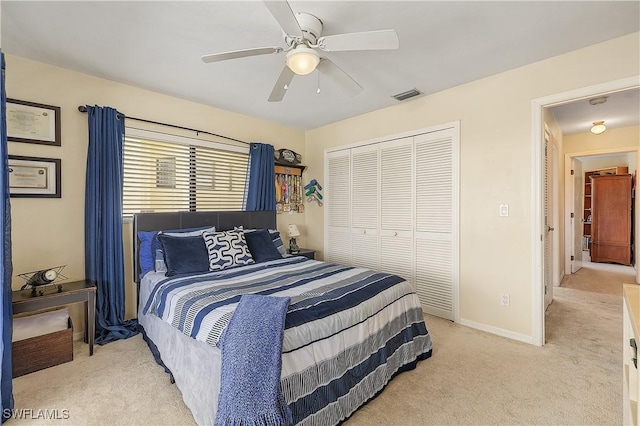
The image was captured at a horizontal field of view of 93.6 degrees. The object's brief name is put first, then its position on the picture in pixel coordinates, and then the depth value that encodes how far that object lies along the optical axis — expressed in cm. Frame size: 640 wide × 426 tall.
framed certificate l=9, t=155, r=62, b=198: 251
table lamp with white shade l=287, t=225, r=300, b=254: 427
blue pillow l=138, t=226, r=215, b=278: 289
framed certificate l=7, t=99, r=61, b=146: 250
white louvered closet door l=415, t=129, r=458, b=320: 326
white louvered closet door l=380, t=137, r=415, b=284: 363
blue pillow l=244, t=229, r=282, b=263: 324
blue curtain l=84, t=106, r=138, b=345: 280
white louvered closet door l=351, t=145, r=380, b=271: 399
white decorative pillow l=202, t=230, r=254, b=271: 287
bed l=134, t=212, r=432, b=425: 160
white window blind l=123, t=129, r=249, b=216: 320
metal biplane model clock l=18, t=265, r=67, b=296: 241
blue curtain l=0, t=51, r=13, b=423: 171
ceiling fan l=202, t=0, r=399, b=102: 166
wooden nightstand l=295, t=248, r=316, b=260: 419
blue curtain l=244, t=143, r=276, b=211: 407
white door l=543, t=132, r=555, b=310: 354
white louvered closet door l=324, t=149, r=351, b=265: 433
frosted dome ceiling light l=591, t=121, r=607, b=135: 419
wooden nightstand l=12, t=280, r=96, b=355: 223
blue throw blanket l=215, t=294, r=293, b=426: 139
